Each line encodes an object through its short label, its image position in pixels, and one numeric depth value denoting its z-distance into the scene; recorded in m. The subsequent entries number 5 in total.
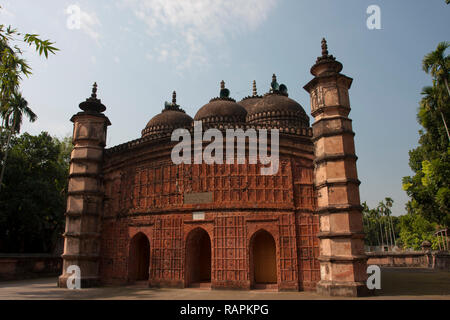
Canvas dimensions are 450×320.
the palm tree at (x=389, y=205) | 59.94
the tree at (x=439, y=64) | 20.00
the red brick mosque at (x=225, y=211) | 11.40
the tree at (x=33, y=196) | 20.25
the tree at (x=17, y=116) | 20.53
